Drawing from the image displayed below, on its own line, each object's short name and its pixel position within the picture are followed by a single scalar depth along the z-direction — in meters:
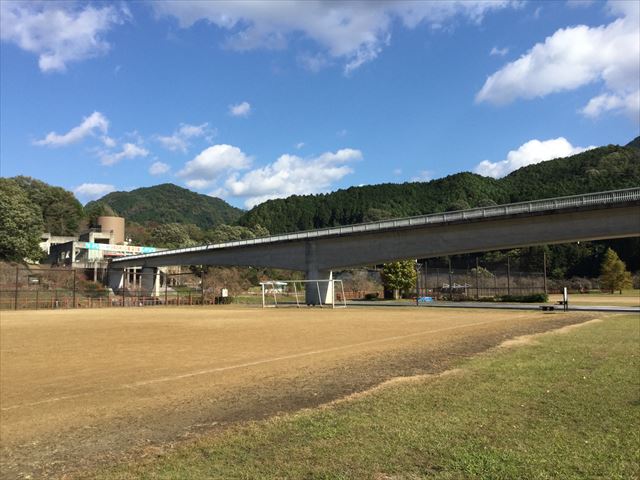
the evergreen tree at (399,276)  77.06
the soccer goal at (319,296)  59.62
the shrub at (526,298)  52.66
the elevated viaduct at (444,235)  42.66
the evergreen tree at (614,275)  88.56
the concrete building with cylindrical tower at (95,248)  104.44
